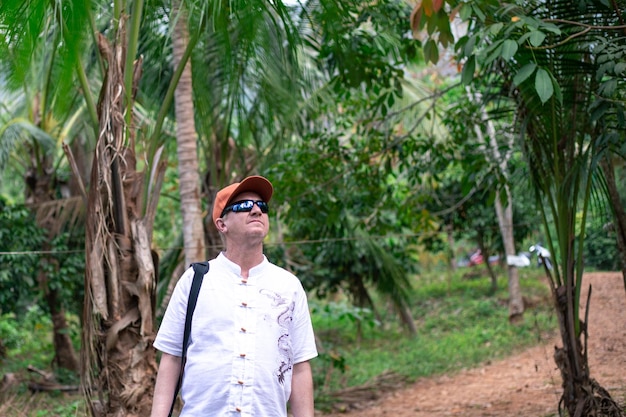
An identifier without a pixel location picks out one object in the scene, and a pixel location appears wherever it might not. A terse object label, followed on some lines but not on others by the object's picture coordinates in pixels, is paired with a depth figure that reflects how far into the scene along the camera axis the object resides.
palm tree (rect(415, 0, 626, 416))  4.46
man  2.69
